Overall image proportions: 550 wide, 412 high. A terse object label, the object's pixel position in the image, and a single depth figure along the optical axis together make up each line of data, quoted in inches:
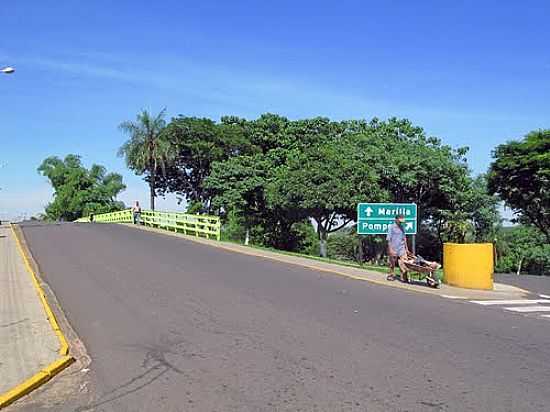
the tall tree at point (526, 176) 1417.3
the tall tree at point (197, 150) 2245.3
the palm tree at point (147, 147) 2295.8
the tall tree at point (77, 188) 3991.1
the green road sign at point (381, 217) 776.9
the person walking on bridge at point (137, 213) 1758.1
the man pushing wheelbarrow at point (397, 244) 642.2
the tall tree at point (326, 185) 1496.1
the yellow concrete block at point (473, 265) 611.2
